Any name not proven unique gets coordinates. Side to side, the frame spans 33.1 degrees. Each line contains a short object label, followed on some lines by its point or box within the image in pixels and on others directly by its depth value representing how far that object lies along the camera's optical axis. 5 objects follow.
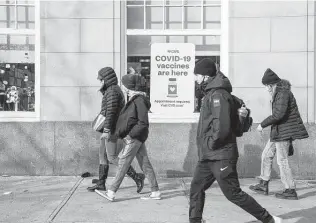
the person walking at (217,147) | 5.34
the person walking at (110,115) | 7.24
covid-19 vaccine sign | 9.08
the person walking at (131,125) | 6.83
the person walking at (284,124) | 7.15
